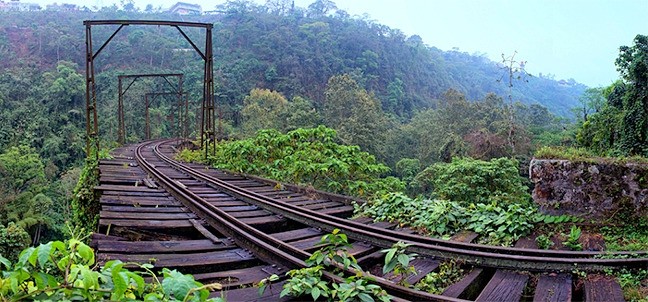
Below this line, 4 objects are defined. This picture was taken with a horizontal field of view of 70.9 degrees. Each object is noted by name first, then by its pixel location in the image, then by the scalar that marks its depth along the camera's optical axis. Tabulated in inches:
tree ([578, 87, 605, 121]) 1473.9
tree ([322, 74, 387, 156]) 1475.1
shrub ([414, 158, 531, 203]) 598.2
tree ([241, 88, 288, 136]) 1584.8
